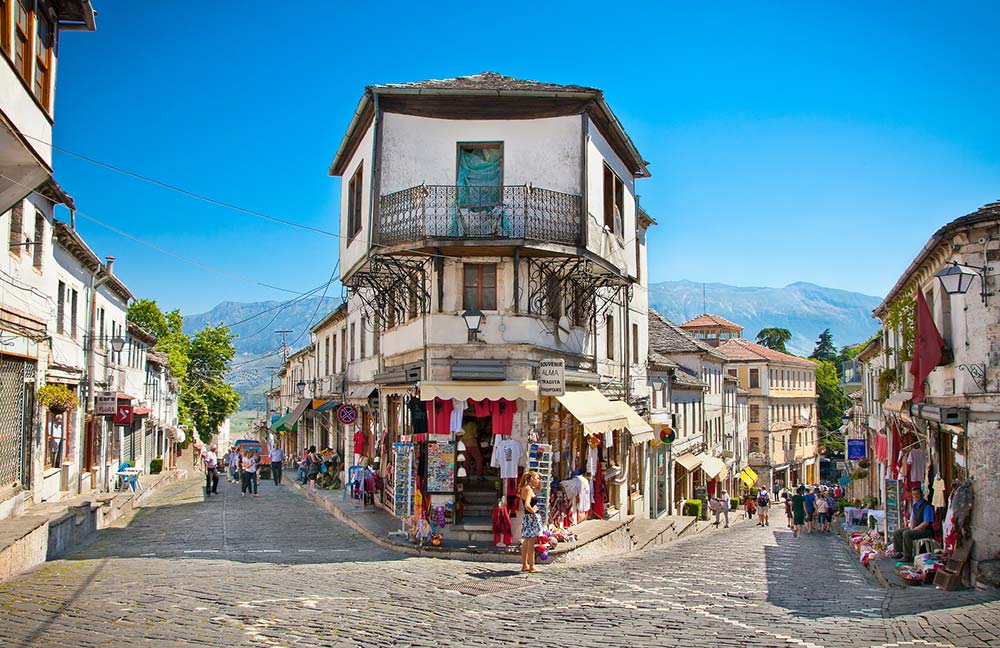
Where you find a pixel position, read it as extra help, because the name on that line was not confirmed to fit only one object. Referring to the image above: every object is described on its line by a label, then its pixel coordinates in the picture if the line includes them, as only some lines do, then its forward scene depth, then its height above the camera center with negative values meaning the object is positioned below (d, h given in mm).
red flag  14414 +874
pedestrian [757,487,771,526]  36406 -5303
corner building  16922 +3034
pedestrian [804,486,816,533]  30188 -4488
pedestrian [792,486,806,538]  28250 -4356
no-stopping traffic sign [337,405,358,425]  24641 -628
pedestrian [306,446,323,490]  30578 -2870
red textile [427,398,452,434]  16766 -490
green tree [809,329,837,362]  99312 +5524
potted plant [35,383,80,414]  18844 -114
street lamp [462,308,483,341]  16797 +1594
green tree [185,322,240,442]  62938 +1214
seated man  14820 -2632
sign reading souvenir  16750 +297
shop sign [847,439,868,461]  32656 -2367
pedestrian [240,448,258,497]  28219 -2862
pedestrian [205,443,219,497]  28375 -2956
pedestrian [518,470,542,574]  13883 -2360
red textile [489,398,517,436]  16734 -447
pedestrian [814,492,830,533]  30031 -4582
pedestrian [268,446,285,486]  32688 -2977
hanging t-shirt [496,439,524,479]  16359 -1317
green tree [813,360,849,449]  84062 -1089
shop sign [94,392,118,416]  24812 -372
